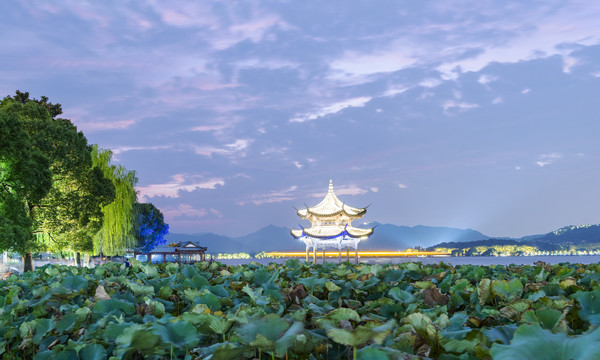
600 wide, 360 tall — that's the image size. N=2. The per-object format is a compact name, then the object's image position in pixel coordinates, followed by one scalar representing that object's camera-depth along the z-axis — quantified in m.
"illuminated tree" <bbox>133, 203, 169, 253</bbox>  58.86
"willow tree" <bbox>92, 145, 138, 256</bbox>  32.89
